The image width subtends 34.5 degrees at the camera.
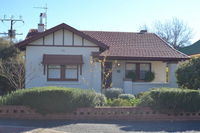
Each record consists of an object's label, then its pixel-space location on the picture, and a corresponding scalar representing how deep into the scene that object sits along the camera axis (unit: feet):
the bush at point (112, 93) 62.81
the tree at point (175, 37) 196.24
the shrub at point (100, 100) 42.45
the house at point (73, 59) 71.20
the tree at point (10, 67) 68.95
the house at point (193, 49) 121.48
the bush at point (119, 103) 44.69
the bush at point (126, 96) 56.59
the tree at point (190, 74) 49.16
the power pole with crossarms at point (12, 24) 143.13
